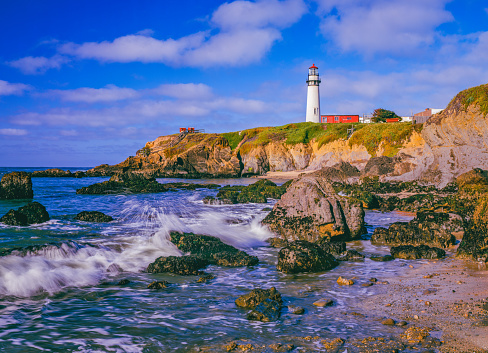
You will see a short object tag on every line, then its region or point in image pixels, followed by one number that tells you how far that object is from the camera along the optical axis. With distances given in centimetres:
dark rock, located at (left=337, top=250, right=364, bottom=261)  934
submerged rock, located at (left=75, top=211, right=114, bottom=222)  1578
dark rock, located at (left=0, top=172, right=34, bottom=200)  2464
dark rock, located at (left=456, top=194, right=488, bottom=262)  864
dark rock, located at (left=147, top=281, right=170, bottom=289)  723
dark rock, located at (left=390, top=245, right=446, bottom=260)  932
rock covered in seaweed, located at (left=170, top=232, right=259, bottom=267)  916
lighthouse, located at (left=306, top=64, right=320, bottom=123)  7705
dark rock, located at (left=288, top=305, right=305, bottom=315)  569
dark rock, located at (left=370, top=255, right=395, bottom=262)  920
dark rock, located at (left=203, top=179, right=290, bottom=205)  2316
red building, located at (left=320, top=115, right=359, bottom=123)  7831
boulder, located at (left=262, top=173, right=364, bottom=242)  1169
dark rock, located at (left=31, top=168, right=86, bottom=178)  6825
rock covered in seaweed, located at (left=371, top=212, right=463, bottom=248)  1072
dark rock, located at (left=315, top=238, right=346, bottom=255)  997
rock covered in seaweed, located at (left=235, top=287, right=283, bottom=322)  552
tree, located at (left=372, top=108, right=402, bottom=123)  6992
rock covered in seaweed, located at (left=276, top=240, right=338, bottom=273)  819
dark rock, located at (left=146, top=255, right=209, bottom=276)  831
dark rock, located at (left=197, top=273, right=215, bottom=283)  769
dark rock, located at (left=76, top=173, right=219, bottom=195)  3203
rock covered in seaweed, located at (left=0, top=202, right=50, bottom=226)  1432
